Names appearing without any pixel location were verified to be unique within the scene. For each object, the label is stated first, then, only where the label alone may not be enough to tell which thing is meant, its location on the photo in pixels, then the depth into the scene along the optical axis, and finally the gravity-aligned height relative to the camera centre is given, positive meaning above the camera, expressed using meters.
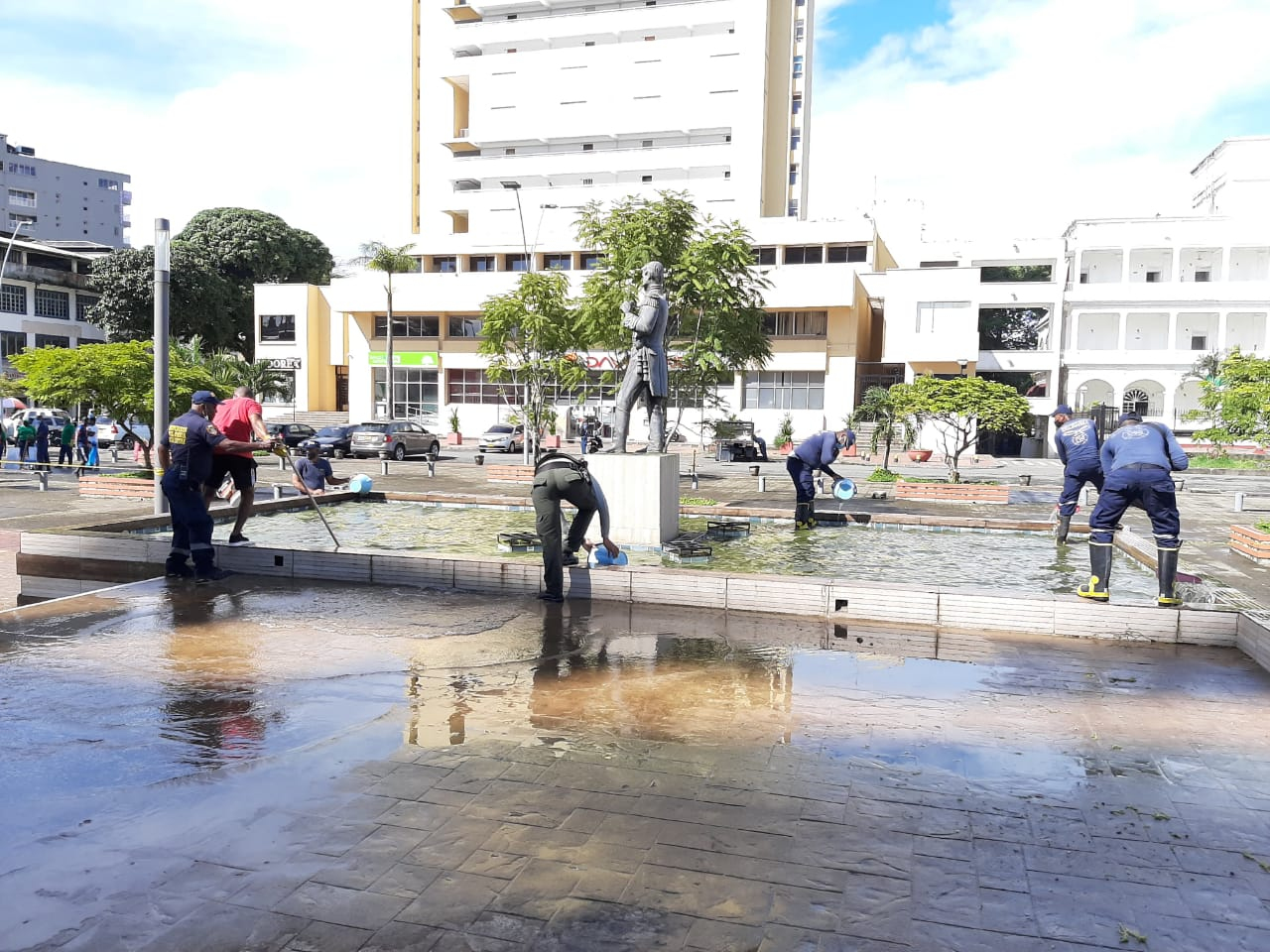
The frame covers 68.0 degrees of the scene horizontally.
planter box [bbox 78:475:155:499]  17.25 -1.37
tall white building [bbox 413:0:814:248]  55.78 +19.93
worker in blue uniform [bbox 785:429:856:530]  12.94 -0.52
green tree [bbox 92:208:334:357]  52.31 +8.37
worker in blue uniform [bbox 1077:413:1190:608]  7.40 -0.51
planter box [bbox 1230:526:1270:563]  11.33 -1.37
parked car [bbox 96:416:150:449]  33.50 -0.81
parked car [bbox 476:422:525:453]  39.03 -0.79
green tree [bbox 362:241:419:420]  44.91 +7.61
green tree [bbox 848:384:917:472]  32.94 +0.33
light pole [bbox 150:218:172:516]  11.31 +1.07
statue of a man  11.19 +0.88
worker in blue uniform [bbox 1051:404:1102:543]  11.17 -0.27
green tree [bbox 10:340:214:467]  17.55 +0.66
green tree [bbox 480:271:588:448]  25.02 +2.30
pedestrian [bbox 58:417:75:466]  25.44 -0.77
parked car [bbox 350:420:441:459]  32.97 -0.80
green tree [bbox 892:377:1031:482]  20.09 +0.57
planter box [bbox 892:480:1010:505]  18.72 -1.31
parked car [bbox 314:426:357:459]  33.28 -0.81
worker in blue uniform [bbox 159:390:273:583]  8.55 -0.66
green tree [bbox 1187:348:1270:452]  14.21 +0.47
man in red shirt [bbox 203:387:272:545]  9.37 -0.23
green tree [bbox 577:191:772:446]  17.56 +2.64
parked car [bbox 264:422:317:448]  33.78 -0.57
